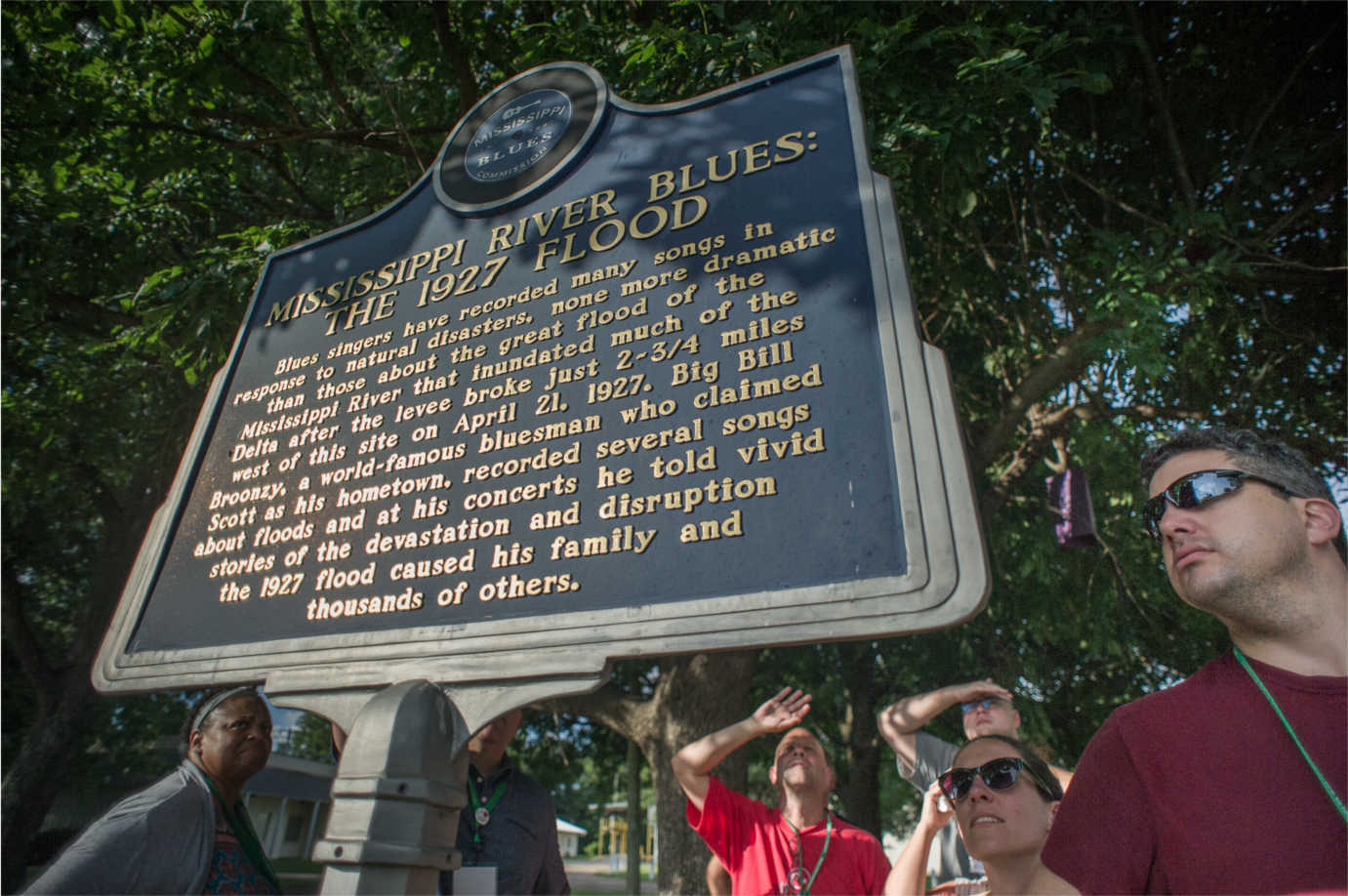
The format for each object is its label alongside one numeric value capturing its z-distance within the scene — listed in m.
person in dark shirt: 2.70
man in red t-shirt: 2.95
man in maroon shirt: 1.29
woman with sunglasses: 2.13
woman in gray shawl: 2.07
